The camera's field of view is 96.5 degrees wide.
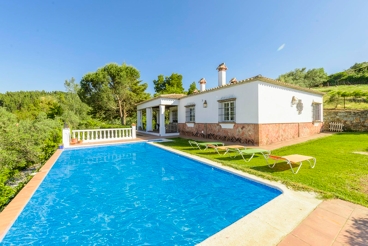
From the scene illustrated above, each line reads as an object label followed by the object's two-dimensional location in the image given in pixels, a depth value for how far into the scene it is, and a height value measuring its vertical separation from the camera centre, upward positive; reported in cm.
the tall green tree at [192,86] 4338 +944
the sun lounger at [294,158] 586 -142
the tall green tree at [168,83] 4388 +1063
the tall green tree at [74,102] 2586 +335
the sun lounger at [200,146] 1089 -176
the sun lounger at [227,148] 919 -153
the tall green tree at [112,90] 2440 +505
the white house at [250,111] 1088 +82
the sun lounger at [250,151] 765 -144
